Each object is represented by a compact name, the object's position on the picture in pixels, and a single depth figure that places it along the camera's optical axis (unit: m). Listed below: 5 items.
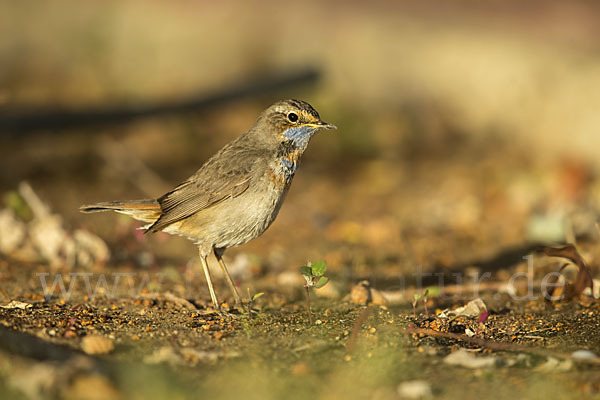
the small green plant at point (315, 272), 8.94
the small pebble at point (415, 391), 6.62
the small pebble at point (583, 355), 7.43
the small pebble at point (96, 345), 7.58
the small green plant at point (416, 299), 9.06
